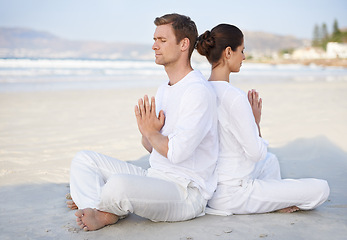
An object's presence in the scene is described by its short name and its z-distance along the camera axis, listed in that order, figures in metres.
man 2.53
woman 2.84
